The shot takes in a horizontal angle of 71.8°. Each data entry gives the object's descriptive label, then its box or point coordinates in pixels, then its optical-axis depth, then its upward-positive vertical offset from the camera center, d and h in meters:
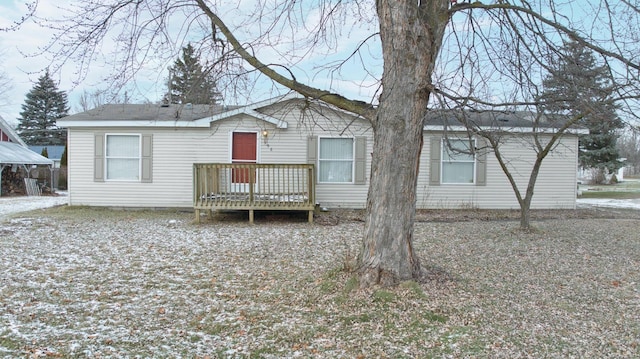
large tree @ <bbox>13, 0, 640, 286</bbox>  4.30 +0.56
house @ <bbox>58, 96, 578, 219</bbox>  11.32 +0.48
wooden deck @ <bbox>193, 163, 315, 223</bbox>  9.36 -0.53
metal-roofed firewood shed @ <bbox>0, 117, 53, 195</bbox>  18.31 +0.32
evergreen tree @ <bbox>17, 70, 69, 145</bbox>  36.94 +4.13
